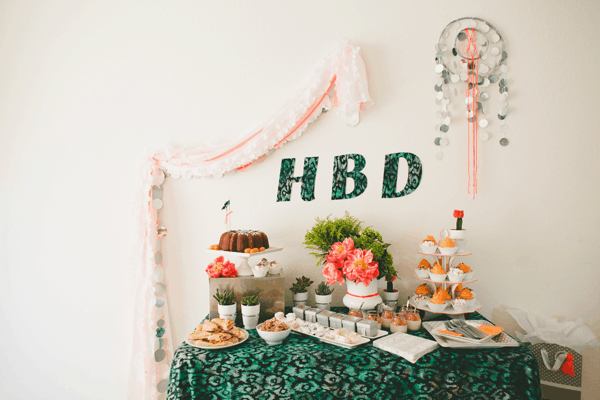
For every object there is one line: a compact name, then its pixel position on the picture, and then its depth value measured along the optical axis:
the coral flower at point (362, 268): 1.55
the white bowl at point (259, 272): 1.67
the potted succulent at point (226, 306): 1.58
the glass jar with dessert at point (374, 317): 1.57
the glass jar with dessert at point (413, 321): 1.54
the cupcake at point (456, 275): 1.59
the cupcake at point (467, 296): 1.64
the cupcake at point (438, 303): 1.60
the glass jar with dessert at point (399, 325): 1.51
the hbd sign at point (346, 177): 1.92
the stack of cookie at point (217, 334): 1.40
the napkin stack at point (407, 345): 1.30
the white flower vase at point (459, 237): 1.66
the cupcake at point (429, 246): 1.67
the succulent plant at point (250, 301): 1.58
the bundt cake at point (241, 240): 1.68
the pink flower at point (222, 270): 1.66
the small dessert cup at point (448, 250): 1.61
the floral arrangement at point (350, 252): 1.56
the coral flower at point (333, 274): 1.58
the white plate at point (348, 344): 1.38
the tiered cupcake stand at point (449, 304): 1.61
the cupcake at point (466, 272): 1.63
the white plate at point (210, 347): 1.37
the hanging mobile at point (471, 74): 1.88
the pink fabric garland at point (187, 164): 1.89
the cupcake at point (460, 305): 1.59
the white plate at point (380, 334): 1.47
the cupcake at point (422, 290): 1.73
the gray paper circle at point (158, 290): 1.99
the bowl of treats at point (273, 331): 1.41
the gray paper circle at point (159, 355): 1.98
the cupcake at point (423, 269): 1.71
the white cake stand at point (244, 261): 1.64
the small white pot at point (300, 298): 1.80
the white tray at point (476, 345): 1.35
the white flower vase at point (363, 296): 1.62
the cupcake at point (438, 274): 1.62
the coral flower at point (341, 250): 1.59
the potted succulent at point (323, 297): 1.75
